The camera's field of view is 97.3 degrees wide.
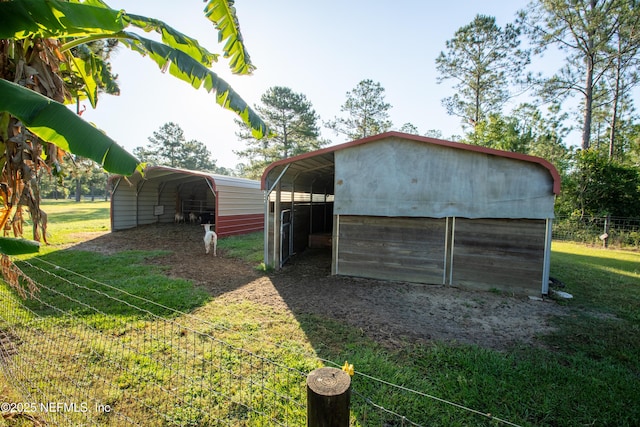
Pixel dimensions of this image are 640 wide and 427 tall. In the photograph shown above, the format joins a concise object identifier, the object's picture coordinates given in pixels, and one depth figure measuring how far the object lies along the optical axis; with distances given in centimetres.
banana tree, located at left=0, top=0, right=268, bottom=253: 229
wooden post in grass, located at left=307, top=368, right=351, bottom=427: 136
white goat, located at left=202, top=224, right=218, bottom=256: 1001
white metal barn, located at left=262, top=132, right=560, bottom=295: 631
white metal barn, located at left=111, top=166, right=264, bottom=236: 1291
